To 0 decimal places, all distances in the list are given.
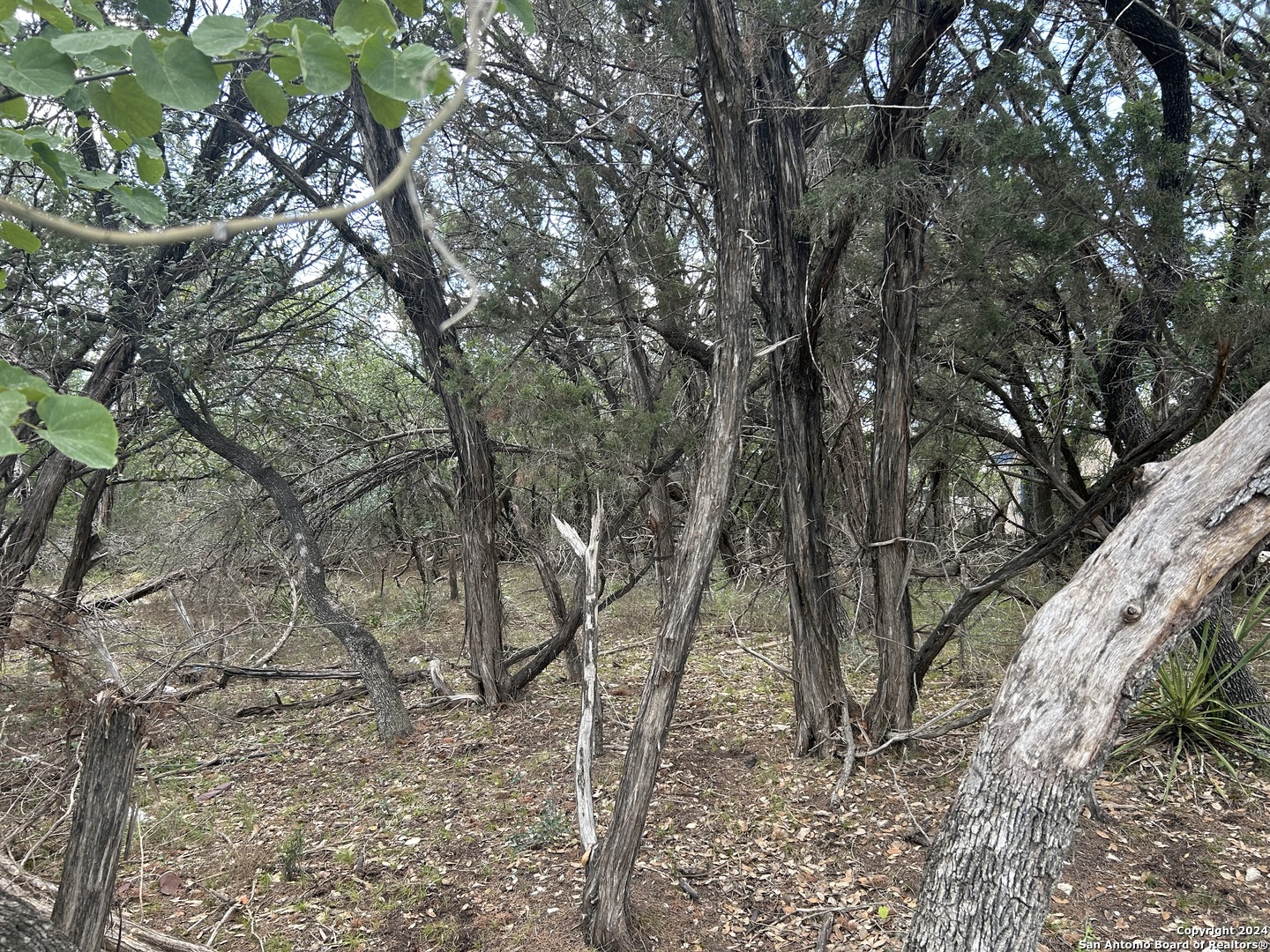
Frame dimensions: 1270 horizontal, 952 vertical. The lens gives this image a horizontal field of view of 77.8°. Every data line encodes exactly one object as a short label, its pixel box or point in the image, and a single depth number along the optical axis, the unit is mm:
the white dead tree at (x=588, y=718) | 3223
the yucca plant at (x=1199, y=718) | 4422
